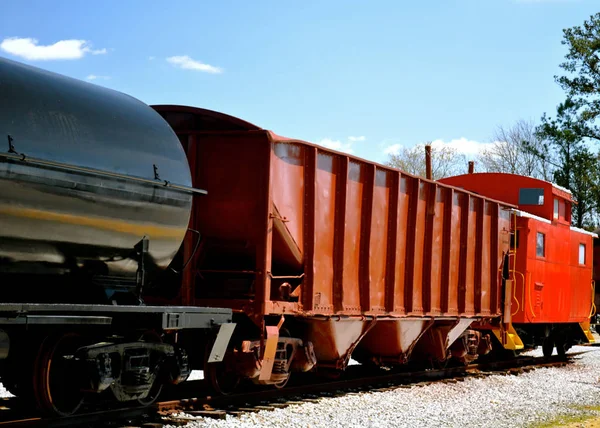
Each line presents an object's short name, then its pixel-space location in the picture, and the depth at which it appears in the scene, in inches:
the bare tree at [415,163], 2489.7
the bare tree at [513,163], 2324.1
